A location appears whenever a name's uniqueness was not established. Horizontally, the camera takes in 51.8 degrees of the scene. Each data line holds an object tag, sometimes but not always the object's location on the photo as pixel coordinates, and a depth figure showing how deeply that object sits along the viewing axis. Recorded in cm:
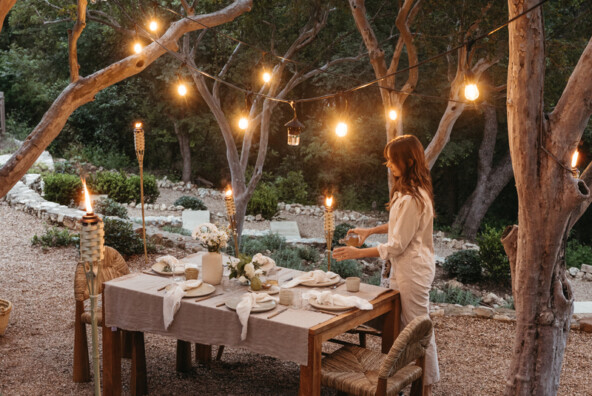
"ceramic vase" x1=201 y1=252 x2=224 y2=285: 407
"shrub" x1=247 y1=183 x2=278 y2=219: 1268
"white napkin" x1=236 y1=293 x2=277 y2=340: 347
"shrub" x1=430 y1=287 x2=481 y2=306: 726
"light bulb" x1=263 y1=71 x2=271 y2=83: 830
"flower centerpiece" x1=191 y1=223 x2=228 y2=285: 400
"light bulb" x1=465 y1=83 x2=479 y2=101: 479
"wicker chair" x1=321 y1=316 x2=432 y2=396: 320
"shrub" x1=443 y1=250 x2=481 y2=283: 893
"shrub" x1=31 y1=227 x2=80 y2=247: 825
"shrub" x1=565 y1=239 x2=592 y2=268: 1191
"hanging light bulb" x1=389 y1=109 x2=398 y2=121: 687
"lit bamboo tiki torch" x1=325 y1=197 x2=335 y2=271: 418
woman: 377
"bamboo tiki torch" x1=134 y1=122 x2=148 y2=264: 705
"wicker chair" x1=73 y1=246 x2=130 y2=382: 431
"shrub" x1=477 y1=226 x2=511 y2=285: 873
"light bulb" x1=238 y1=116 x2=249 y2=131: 624
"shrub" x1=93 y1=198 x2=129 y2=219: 947
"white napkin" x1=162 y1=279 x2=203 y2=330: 369
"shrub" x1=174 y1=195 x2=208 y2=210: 1253
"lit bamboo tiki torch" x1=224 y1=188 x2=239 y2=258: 433
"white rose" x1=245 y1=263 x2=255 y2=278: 402
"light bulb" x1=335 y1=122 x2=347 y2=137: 542
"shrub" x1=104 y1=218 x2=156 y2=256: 779
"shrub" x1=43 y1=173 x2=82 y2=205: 1095
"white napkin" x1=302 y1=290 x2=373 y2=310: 367
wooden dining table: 334
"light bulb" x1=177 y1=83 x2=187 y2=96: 706
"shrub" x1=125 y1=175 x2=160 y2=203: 1226
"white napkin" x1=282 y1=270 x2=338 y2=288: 412
